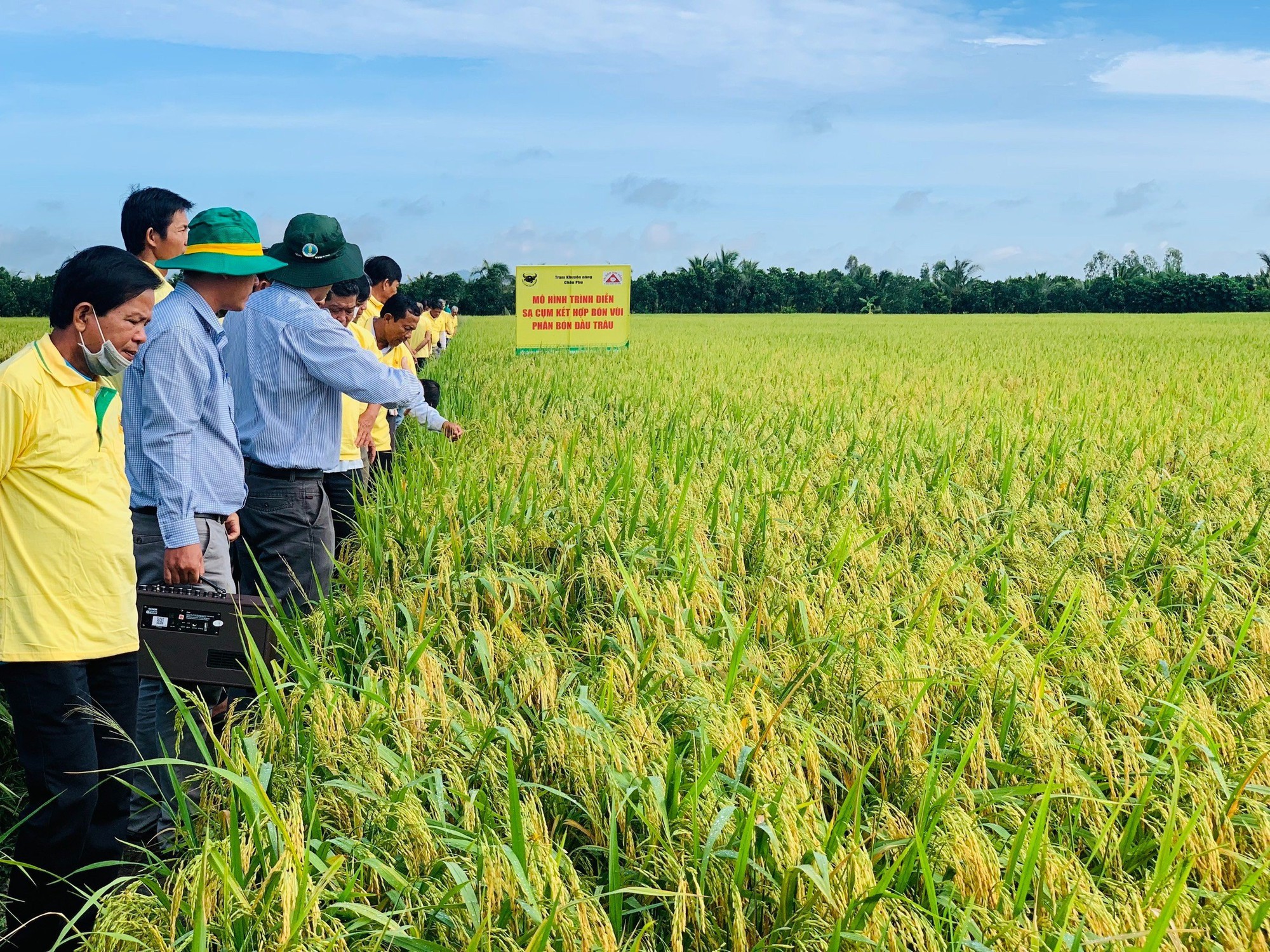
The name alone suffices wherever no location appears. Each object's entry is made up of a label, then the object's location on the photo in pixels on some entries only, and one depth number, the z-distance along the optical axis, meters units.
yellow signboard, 16.73
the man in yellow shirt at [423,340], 9.99
